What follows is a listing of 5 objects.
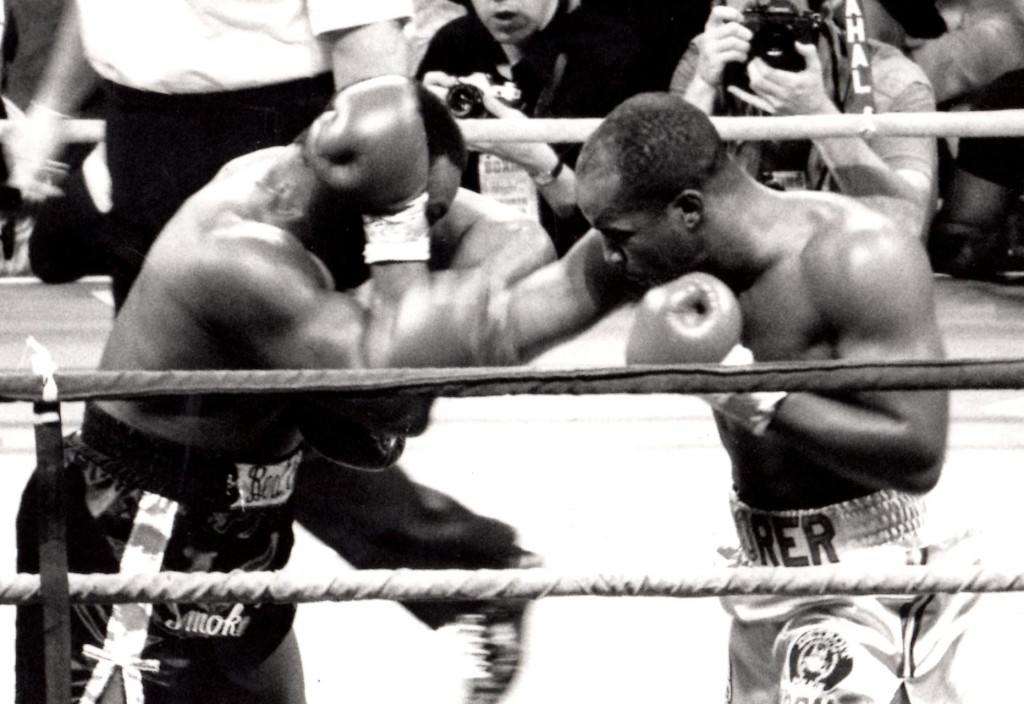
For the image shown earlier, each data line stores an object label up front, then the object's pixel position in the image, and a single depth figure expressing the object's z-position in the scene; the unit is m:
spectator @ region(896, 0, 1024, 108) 6.97
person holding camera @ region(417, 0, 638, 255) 5.81
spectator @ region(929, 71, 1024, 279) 7.39
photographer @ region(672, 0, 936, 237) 5.23
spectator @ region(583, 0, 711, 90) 5.96
